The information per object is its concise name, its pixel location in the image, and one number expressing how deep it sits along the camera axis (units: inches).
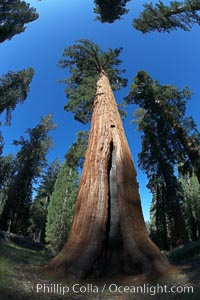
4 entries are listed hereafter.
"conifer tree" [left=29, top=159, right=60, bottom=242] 943.1
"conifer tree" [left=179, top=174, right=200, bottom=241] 904.5
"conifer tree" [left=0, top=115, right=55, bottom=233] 666.5
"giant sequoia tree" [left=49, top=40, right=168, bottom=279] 143.7
